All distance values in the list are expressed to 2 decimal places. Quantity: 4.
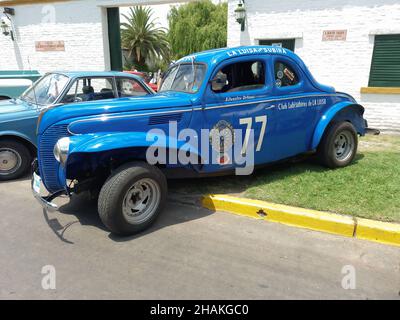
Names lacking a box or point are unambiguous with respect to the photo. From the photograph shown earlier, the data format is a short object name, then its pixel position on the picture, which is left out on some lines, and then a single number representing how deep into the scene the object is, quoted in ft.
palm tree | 101.35
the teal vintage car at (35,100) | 17.85
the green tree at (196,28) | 100.42
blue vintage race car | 11.93
